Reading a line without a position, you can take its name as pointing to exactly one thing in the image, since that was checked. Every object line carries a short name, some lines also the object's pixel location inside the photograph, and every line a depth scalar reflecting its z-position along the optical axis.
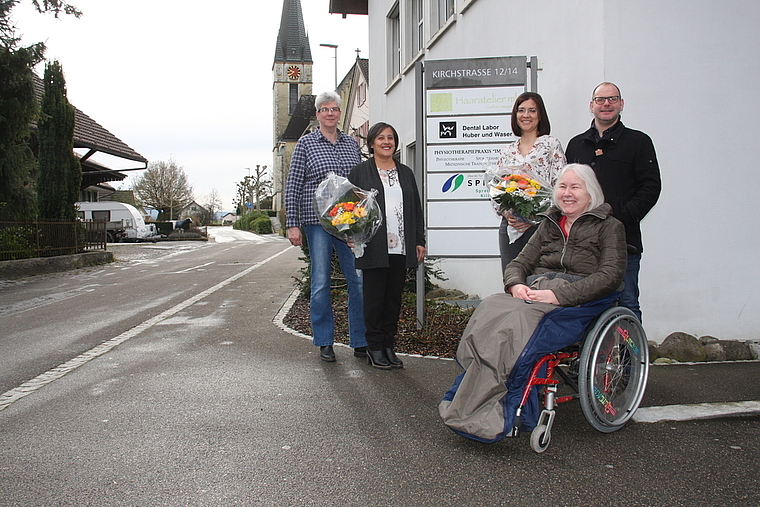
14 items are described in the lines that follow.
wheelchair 3.30
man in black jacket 4.24
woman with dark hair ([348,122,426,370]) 5.17
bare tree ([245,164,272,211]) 99.88
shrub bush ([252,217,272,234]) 66.00
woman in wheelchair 3.21
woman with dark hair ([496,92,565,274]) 4.54
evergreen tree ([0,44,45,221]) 13.93
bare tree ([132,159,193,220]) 79.69
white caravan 39.56
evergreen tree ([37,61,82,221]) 18.36
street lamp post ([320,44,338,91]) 36.18
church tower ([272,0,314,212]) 100.25
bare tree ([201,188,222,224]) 108.44
